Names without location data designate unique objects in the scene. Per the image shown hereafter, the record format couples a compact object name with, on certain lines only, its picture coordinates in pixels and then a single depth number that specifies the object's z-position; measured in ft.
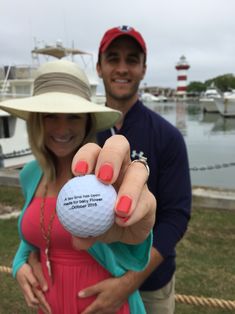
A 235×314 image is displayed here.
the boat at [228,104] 95.00
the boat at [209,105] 116.11
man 3.74
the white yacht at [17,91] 30.45
